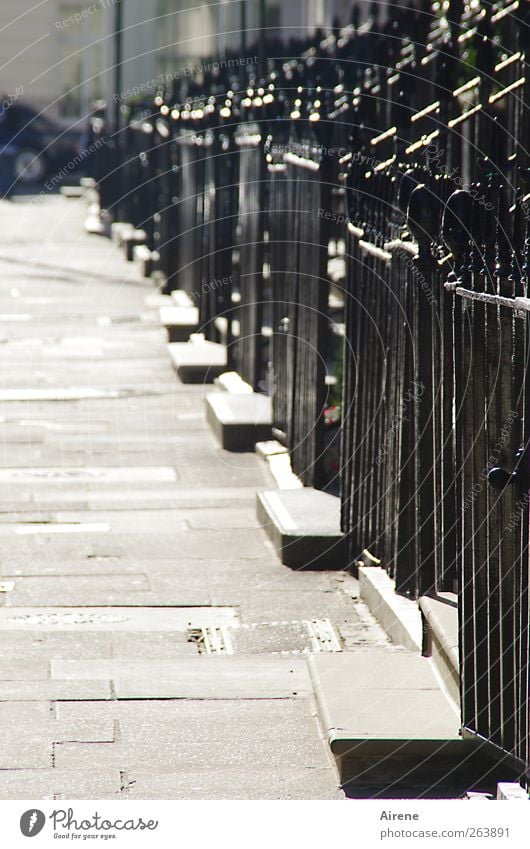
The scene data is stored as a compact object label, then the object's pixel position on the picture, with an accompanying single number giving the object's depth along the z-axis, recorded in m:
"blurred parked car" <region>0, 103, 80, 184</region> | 73.12
